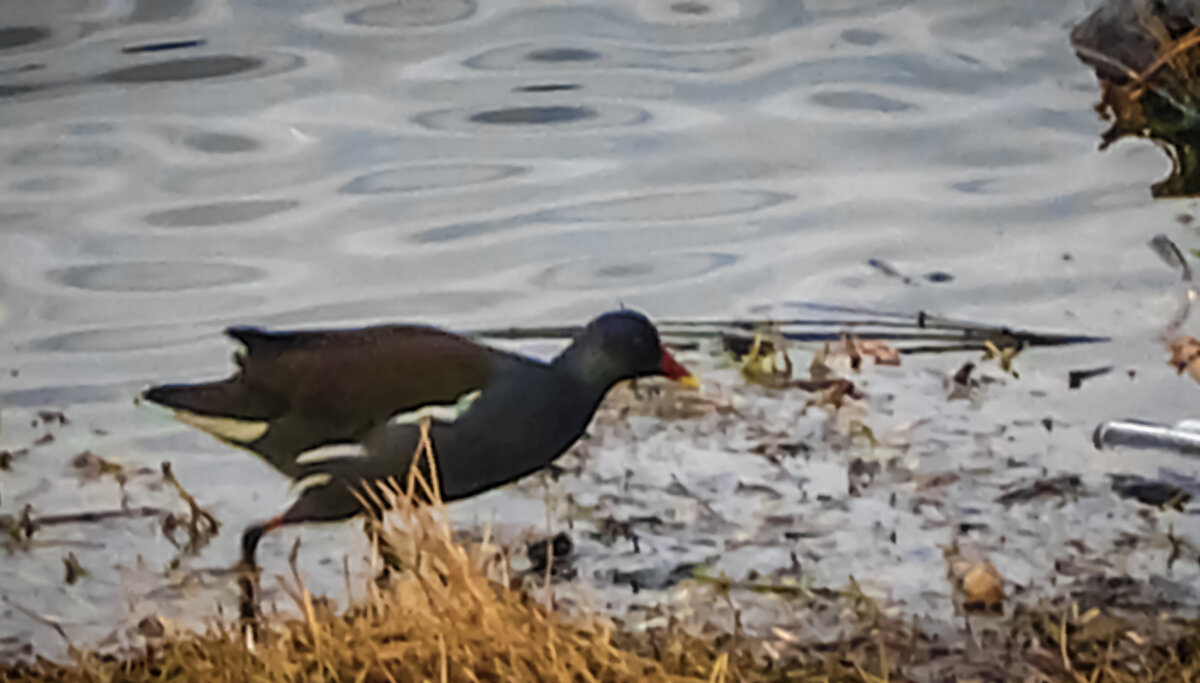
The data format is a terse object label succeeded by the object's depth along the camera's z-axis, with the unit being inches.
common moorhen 473.6
